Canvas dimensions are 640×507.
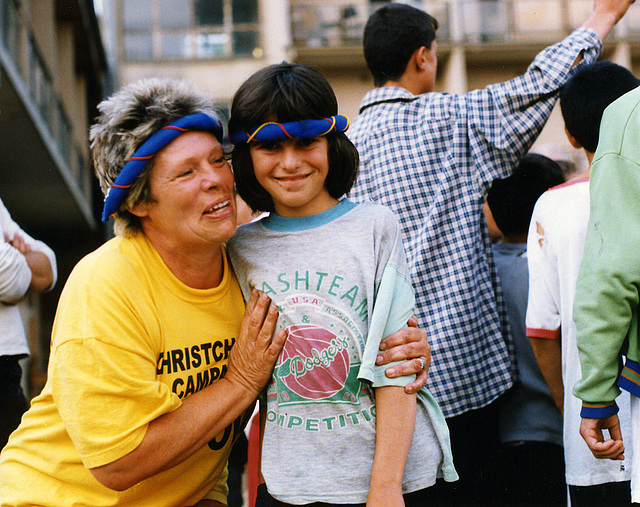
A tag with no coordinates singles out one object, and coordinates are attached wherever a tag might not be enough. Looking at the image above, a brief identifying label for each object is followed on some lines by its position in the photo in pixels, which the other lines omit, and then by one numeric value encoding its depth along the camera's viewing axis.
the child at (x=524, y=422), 2.82
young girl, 1.84
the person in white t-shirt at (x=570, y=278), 2.40
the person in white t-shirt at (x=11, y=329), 2.82
